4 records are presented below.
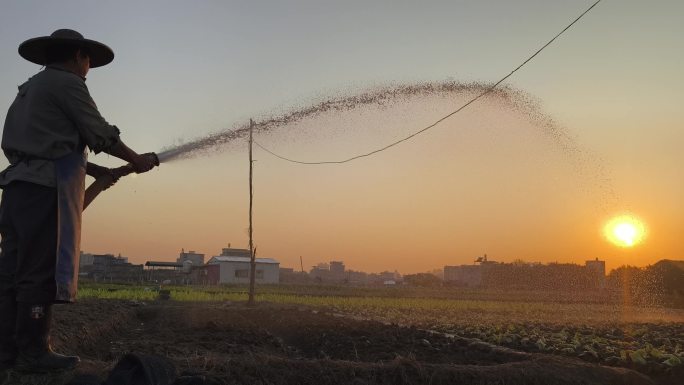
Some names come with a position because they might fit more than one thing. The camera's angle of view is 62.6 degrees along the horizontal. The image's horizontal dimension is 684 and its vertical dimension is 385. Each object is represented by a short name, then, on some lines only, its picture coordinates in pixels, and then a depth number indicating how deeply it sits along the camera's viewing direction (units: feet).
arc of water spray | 19.49
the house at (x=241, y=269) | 224.53
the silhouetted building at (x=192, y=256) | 353.92
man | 12.58
